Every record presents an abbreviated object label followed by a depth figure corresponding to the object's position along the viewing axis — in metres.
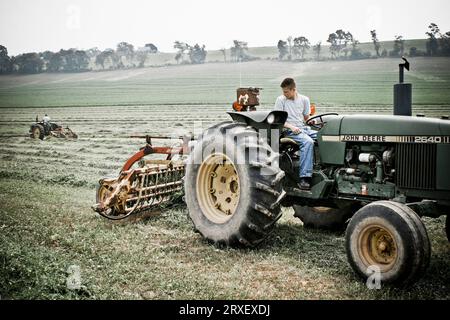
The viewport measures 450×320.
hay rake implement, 6.34
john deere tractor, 4.18
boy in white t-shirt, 5.36
